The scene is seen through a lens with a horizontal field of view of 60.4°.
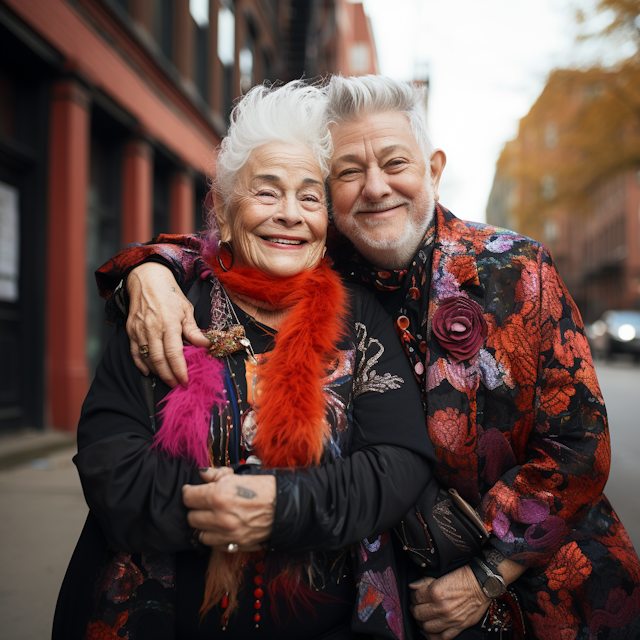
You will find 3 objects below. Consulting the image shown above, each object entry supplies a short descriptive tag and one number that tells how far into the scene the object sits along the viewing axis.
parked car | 14.29
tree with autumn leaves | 10.38
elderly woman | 1.38
